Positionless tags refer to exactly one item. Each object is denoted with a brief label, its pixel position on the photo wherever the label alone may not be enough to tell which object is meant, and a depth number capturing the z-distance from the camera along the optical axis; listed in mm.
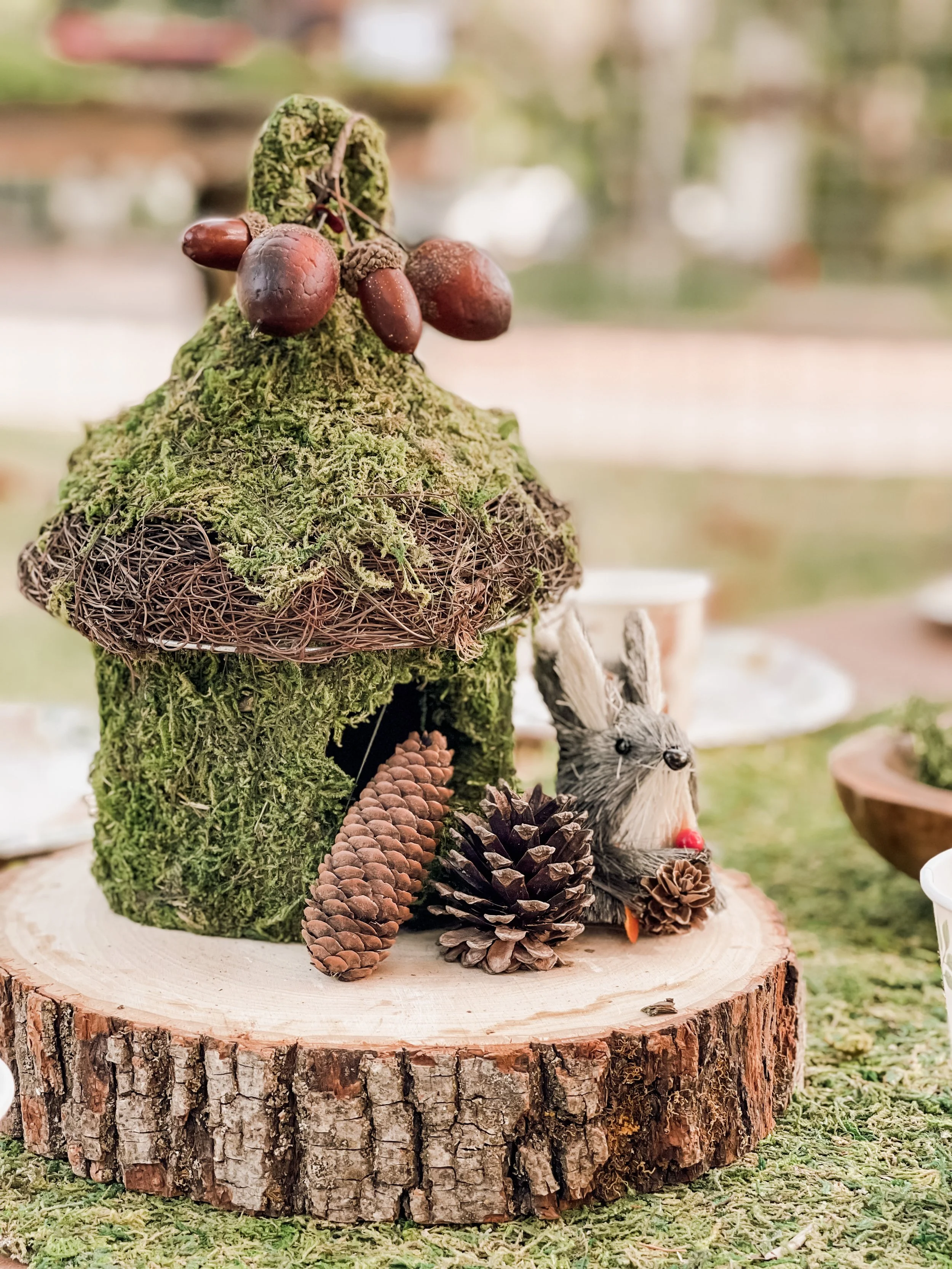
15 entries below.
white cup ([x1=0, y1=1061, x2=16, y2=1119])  742
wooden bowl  1013
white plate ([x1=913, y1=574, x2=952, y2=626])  1792
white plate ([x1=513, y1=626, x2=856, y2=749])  1236
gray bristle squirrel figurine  844
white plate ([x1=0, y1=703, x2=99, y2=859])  1099
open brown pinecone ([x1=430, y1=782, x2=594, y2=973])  817
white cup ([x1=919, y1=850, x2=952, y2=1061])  764
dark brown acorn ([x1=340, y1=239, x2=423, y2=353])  816
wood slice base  770
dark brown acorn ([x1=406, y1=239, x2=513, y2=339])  846
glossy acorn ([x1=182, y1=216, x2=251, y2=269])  810
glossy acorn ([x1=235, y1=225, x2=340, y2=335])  789
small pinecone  841
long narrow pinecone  807
